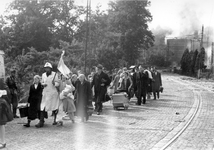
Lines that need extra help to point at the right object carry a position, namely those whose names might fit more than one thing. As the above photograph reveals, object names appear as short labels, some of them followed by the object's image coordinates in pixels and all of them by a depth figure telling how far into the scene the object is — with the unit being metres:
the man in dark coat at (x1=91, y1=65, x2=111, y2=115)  13.77
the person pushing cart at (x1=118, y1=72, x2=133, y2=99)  16.38
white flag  11.62
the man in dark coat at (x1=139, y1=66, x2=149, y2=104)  16.97
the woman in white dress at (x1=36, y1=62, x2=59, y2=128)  10.52
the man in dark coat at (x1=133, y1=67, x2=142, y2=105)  16.67
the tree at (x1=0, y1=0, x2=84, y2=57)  47.43
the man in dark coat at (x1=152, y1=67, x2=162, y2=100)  19.44
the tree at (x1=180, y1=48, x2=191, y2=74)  79.69
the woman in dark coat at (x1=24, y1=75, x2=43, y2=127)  10.52
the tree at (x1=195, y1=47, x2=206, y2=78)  63.17
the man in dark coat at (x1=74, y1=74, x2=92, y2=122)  11.41
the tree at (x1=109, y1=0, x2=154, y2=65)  59.12
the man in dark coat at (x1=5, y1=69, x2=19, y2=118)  12.06
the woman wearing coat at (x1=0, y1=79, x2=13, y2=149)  7.70
